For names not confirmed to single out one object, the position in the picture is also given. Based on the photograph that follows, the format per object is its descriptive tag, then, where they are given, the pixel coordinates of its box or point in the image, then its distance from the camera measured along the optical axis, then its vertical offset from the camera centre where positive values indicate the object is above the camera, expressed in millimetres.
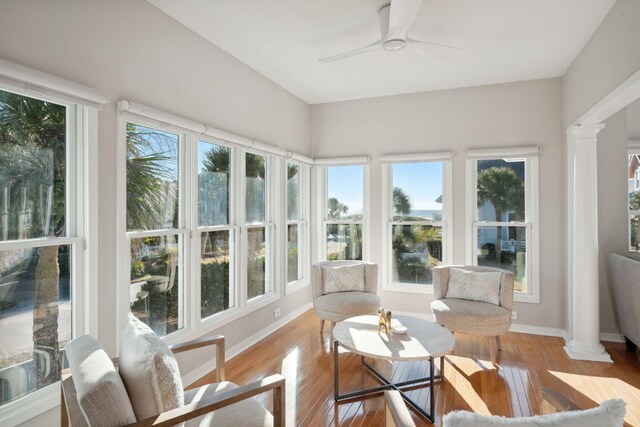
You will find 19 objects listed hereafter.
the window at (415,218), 4438 -51
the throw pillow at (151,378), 1380 -654
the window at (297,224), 4637 -135
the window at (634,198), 3960 +176
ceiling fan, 2277 +1327
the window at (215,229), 3107 -130
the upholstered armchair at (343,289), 3559 -836
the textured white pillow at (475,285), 3471 -717
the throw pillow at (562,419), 923 -539
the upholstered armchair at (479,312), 3158 -892
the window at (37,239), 1806 -131
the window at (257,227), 3773 -134
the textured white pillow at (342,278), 3938 -718
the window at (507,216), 4059 -25
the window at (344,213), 4902 +17
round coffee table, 2326 -906
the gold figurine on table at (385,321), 2718 -822
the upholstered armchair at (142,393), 1256 -694
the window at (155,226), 2486 -86
